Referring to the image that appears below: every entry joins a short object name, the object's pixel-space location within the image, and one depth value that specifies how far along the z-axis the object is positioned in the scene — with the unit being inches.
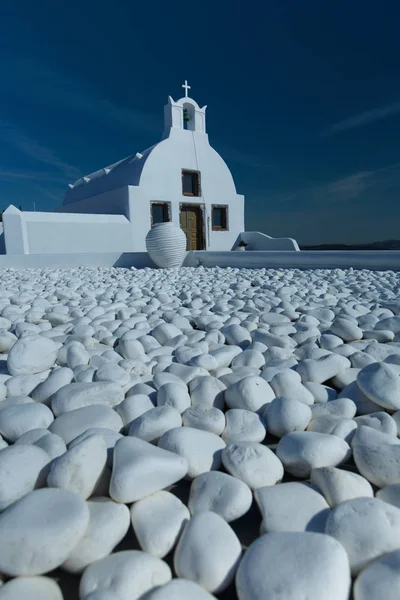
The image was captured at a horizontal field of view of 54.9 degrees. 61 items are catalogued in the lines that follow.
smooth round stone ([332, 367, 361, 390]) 48.9
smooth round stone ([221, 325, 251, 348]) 67.3
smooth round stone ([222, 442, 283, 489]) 29.9
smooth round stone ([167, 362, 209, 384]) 49.5
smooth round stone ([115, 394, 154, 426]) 39.4
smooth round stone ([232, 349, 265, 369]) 55.3
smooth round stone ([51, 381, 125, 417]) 40.8
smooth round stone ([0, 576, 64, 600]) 20.3
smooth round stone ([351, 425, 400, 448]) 32.3
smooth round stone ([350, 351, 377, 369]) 52.7
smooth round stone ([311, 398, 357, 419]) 39.8
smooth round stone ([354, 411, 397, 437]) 36.2
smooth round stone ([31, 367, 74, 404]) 44.6
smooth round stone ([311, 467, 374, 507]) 26.8
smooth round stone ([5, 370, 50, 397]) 47.1
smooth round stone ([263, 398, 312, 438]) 37.4
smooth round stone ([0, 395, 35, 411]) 42.5
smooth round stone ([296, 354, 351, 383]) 49.4
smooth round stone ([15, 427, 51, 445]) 34.2
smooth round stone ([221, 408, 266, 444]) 36.7
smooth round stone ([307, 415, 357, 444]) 35.4
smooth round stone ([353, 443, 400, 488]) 29.3
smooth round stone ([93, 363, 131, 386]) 47.3
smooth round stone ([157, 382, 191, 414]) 40.7
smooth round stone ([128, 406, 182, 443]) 35.3
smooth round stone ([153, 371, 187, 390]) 46.9
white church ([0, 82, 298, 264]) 343.0
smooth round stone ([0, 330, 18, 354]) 65.1
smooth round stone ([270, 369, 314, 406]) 43.4
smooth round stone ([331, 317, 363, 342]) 67.6
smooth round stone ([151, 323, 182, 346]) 69.0
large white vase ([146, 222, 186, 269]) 272.1
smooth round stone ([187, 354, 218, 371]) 53.5
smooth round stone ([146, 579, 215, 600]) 19.3
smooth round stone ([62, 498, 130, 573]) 23.1
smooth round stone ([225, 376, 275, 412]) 41.5
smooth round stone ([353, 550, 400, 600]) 19.1
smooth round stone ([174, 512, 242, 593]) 21.5
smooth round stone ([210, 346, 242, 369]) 56.3
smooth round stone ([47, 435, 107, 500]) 27.2
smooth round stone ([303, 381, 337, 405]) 45.1
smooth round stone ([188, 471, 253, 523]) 26.6
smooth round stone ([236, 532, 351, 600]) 19.1
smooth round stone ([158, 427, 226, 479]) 31.5
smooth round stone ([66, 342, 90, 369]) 55.6
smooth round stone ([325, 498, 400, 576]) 21.9
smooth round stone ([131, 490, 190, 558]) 23.9
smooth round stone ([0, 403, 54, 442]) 36.5
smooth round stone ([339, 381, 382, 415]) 42.3
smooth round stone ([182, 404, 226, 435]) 37.1
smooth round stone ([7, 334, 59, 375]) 52.8
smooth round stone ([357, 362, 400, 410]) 40.3
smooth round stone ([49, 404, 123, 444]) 35.8
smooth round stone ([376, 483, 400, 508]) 26.5
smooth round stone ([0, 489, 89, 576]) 21.5
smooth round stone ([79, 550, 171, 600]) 20.2
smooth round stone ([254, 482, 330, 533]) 24.8
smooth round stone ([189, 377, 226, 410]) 44.1
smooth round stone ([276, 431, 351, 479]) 31.8
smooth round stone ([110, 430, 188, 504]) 26.6
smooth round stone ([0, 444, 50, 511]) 26.8
